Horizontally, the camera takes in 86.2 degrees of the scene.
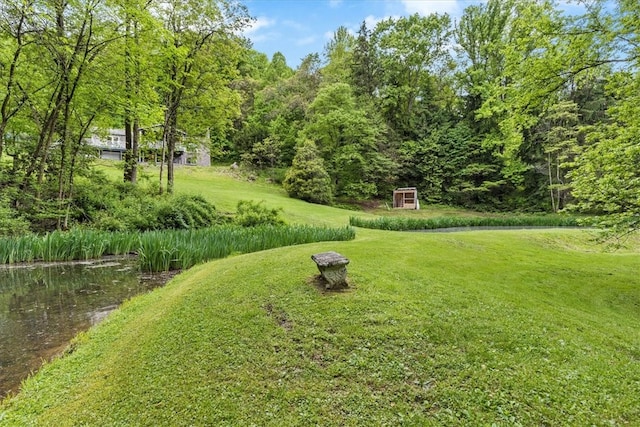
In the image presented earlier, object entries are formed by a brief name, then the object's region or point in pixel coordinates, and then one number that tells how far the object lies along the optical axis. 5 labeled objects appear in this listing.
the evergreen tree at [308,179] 23.84
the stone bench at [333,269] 3.97
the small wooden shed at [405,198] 26.73
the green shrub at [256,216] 12.07
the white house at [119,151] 31.30
